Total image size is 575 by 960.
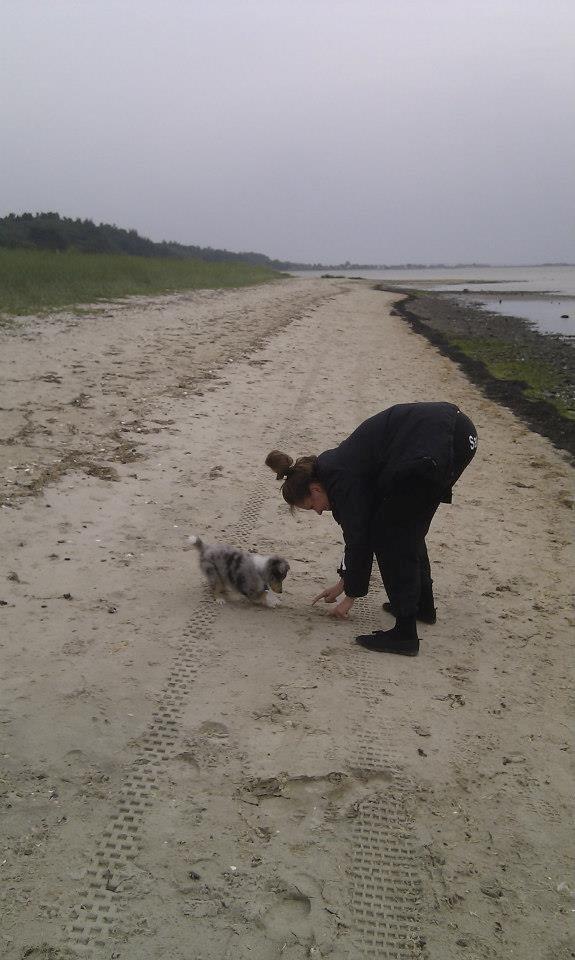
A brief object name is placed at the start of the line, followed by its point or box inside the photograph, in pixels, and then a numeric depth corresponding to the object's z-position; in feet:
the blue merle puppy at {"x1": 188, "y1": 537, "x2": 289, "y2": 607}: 15.12
